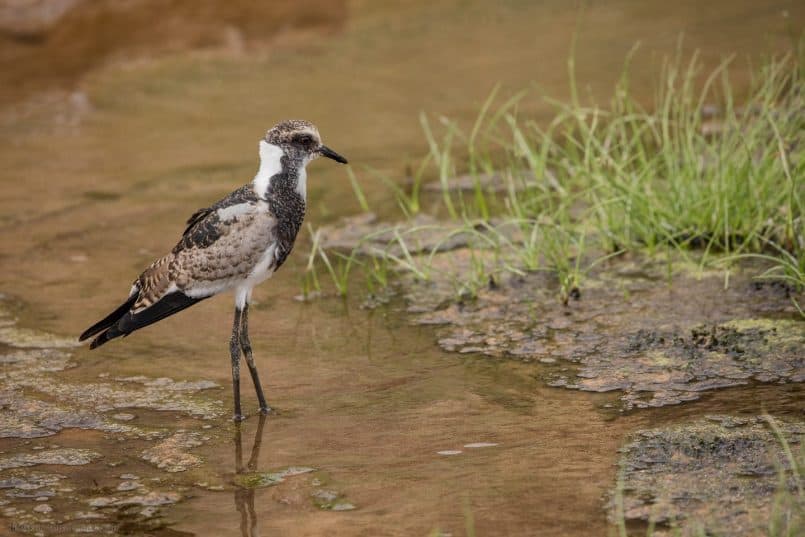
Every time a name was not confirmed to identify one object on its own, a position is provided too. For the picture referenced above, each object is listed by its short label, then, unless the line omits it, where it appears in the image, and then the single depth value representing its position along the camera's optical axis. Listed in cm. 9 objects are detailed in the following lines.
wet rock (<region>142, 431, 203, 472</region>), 1006
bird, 1104
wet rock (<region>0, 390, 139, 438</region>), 1081
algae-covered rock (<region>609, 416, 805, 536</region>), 834
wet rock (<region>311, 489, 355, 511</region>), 910
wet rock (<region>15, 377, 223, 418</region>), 1134
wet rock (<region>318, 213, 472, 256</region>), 1545
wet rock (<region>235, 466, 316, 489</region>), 968
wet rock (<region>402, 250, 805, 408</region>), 1117
